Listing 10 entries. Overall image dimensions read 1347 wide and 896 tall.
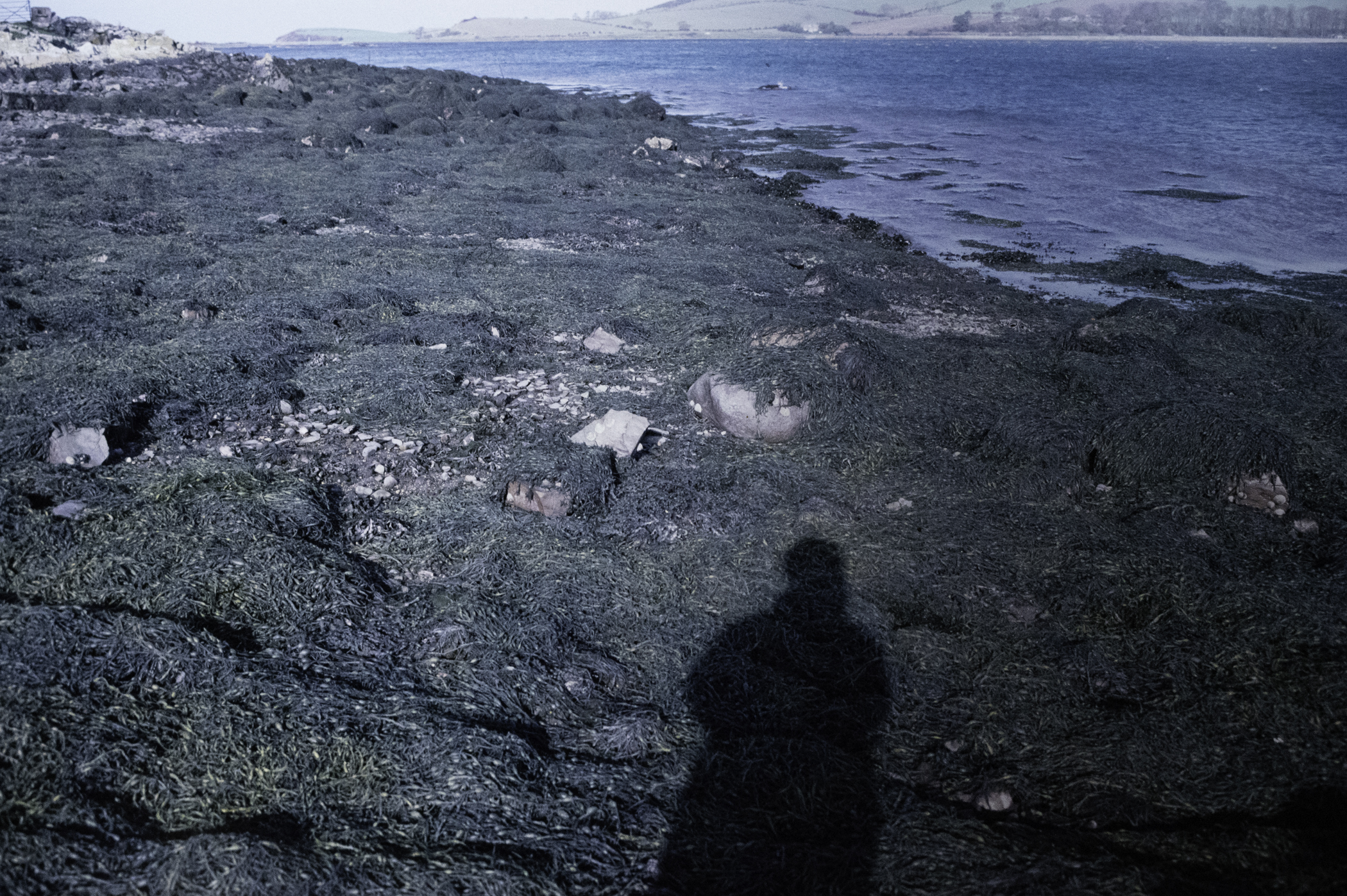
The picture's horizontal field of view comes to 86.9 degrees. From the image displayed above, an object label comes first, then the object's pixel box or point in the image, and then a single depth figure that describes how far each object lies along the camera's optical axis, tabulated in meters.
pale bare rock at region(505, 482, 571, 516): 5.01
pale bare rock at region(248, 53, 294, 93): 31.05
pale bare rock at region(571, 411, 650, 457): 5.68
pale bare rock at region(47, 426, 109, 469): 5.07
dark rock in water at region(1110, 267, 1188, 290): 11.61
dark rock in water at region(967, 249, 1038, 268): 12.72
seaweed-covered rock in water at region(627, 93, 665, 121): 29.80
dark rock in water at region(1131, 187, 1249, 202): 18.33
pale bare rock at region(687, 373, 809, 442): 6.18
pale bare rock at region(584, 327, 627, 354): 7.89
